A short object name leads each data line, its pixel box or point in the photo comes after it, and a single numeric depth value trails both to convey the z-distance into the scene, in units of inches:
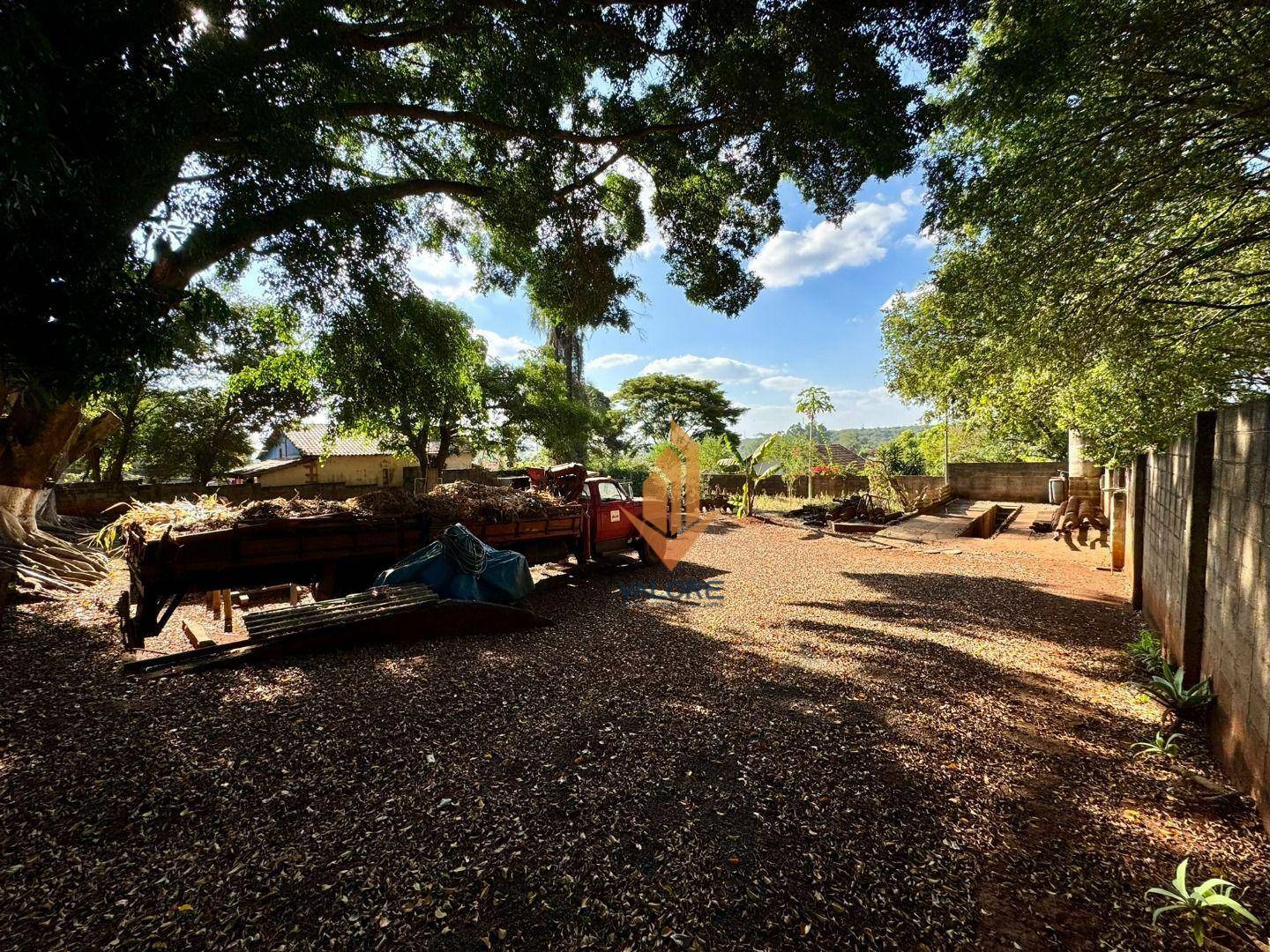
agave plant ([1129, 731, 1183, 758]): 128.7
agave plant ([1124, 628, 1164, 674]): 179.9
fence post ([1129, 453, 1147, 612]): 252.5
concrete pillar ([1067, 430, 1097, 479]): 591.8
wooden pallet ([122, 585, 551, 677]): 177.9
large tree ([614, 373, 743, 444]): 1611.7
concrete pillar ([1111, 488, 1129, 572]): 354.3
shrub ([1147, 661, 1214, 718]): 139.6
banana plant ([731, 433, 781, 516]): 803.4
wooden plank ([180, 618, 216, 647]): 205.2
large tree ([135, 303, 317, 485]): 898.7
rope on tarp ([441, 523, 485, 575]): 245.0
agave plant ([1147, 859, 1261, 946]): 78.9
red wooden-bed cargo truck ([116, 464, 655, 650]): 193.2
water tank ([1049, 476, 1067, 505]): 667.4
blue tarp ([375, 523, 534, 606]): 240.7
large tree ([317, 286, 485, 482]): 325.1
